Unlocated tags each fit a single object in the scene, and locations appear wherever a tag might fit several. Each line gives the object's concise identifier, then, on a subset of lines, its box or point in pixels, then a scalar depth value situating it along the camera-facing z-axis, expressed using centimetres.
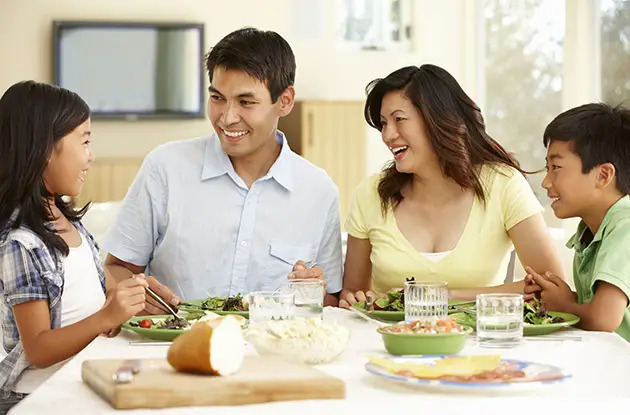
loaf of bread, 151
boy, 254
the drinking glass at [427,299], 218
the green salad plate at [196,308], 233
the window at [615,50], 643
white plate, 152
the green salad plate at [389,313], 232
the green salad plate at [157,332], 205
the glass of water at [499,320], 197
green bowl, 183
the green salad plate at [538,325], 213
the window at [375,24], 845
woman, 286
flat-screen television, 788
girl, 216
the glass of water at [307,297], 217
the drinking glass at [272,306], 209
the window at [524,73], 742
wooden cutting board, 143
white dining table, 146
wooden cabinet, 802
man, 304
